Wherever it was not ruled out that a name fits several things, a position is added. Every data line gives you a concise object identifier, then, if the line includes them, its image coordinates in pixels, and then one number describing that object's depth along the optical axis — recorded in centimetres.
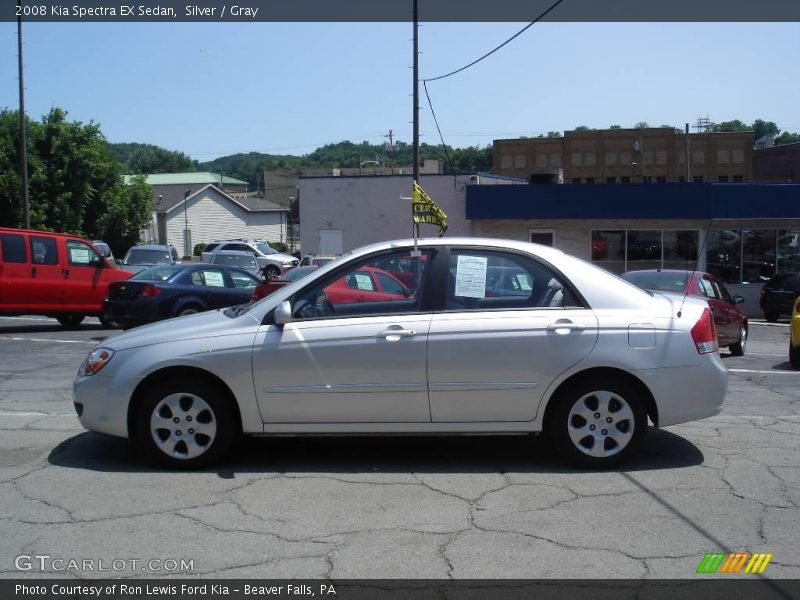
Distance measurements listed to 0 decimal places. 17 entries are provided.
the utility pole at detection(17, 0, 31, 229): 2984
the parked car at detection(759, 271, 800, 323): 2322
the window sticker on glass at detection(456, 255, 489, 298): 630
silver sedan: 607
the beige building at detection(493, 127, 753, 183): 5909
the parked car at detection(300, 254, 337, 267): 2693
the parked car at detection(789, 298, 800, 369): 1209
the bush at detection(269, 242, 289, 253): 6170
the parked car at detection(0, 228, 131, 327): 1585
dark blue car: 1473
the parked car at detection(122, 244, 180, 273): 2746
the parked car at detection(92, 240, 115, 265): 3328
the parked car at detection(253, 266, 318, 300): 1446
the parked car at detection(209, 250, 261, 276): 3041
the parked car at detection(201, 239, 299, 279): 3638
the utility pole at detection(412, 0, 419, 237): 2426
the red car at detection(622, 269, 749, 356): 1338
